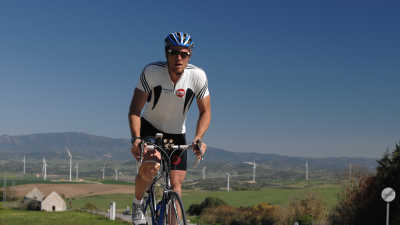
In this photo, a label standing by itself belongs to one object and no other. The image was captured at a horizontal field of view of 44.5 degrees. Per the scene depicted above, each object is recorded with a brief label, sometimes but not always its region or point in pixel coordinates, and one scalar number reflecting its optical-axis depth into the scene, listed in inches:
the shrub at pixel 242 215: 2320.4
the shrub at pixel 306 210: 1996.1
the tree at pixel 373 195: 1652.3
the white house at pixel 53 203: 2568.9
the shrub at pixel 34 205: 2637.8
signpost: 1171.4
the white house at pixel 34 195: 2817.4
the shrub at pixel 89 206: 2805.1
